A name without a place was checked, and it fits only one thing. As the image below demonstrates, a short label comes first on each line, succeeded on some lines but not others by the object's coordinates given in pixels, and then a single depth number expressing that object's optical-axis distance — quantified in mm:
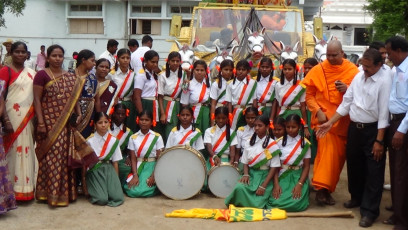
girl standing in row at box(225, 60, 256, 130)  7137
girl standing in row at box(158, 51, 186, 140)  7250
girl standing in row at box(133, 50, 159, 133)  7176
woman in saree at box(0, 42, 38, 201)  5660
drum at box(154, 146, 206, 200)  6168
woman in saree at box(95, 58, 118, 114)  6465
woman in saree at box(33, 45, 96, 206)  5688
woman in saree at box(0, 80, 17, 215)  5301
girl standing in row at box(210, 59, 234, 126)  7246
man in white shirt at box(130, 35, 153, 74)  8772
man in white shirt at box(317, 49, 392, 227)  5273
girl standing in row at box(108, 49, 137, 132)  7117
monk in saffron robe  5855
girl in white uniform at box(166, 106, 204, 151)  6654
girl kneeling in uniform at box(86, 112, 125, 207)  5969
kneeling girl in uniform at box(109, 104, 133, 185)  6688
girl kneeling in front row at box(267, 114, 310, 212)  5828
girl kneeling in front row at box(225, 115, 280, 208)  5766
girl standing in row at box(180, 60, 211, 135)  7238
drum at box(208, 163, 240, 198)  6281
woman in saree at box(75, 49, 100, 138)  6137
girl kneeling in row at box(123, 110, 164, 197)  6344
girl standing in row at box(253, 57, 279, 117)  7223
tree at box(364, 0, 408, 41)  21453
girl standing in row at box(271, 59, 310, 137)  6977
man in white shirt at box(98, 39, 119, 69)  9000
